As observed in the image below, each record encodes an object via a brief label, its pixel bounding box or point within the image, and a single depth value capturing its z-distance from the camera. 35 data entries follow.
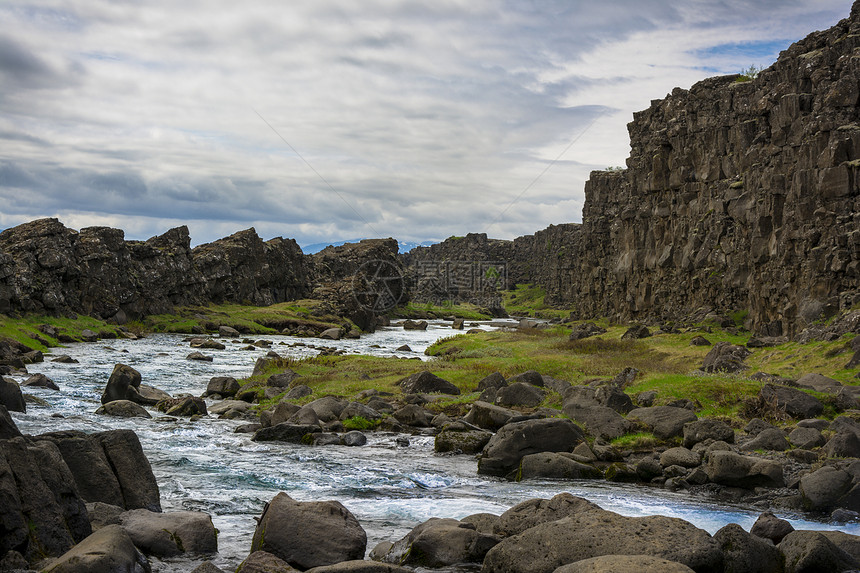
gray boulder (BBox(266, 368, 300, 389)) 38.98
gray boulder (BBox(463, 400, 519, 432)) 26.53
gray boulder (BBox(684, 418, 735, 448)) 22.69
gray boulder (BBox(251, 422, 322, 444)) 25.80
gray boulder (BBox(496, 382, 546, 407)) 30.32
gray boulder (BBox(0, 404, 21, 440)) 14.36
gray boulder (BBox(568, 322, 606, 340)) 70.94
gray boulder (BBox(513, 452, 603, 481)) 20.50
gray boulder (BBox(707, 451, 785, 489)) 18.92
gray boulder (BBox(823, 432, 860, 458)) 19.86
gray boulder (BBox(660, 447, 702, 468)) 20.80
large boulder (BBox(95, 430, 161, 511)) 15.70
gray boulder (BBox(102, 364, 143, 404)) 32.56
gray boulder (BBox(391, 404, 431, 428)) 28.95
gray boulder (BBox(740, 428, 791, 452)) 21.72
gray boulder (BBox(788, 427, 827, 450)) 21.55
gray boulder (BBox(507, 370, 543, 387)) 34.97
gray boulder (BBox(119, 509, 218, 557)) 13.46
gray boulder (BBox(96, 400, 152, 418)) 29.50
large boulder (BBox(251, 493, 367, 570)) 13.22
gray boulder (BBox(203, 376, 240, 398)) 37.53
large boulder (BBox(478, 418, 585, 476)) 21.39
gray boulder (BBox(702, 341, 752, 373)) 36.59
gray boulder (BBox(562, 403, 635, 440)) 24.30
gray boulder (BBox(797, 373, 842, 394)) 28.28
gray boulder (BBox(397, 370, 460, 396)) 35.69
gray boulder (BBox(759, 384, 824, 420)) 24.91
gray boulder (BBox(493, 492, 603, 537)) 14.43
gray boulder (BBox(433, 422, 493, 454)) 24.28
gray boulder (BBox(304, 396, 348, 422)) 29.09
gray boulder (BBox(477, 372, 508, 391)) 34.06
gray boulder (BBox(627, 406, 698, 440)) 24.05
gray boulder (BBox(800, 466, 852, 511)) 17.03
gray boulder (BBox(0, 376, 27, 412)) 26.94
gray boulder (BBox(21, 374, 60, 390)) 35.34
